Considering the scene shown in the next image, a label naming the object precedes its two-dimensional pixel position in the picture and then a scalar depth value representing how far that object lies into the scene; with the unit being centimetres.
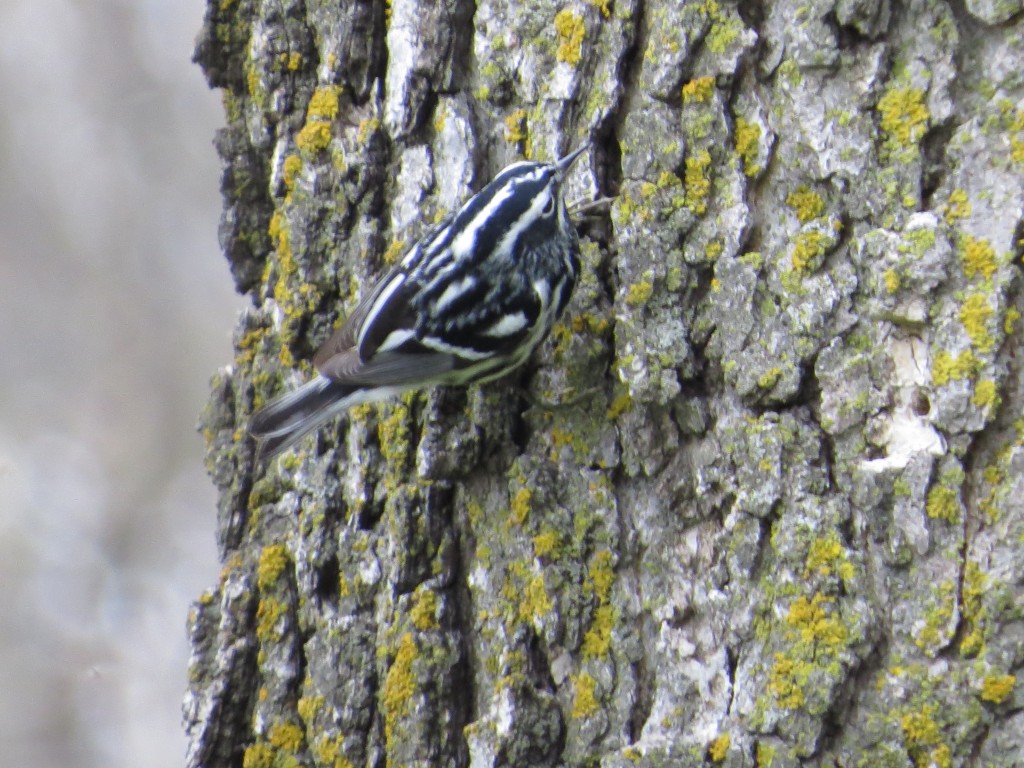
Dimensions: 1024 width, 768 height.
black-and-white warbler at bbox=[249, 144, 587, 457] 486
